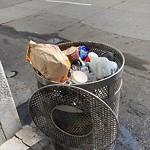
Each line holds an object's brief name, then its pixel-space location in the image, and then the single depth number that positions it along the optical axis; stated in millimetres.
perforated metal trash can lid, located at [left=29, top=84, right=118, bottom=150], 1591
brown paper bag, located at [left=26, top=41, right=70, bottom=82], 1685
